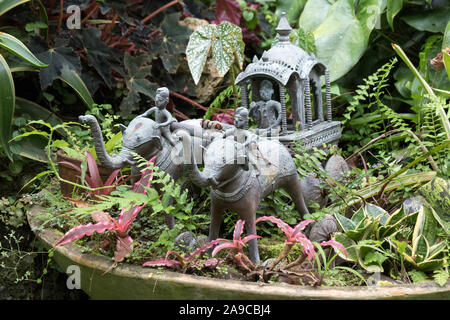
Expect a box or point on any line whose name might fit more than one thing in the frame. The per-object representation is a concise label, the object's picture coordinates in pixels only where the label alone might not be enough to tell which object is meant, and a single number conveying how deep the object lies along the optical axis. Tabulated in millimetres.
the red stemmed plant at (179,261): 1646
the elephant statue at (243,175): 1670
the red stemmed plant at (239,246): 1688
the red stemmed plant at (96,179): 2047
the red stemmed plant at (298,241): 1626
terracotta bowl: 1511
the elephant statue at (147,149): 1812
